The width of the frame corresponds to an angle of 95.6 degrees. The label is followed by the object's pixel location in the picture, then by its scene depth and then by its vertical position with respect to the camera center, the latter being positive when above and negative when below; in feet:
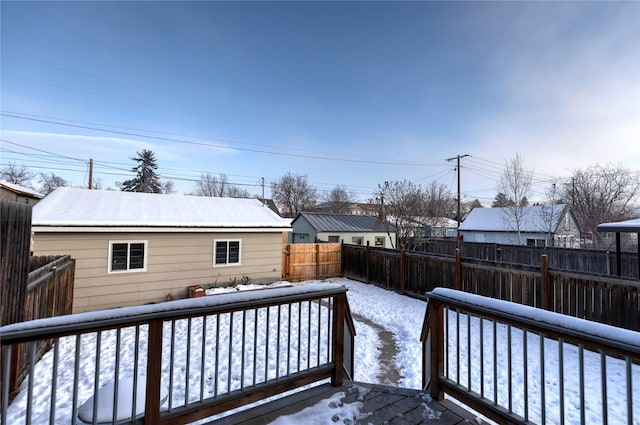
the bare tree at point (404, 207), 44.04 +2.49
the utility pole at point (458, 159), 68.80 +15.50
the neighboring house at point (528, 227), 60.39 -0.63
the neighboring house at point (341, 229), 58.90 -1.38
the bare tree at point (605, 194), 59.67 +6.65
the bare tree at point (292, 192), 121.29 +12.50
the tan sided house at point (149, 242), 23.73 -2.03
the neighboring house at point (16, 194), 43.88 +4.17
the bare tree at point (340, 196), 136.63 +12.63
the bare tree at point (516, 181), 52.90 +8.07
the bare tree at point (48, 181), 95.04 +12.78
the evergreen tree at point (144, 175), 97.35 +15.40
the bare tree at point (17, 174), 84.70 +13.68
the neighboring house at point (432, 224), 52.17 -0.16
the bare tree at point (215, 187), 128.57 +15.38
